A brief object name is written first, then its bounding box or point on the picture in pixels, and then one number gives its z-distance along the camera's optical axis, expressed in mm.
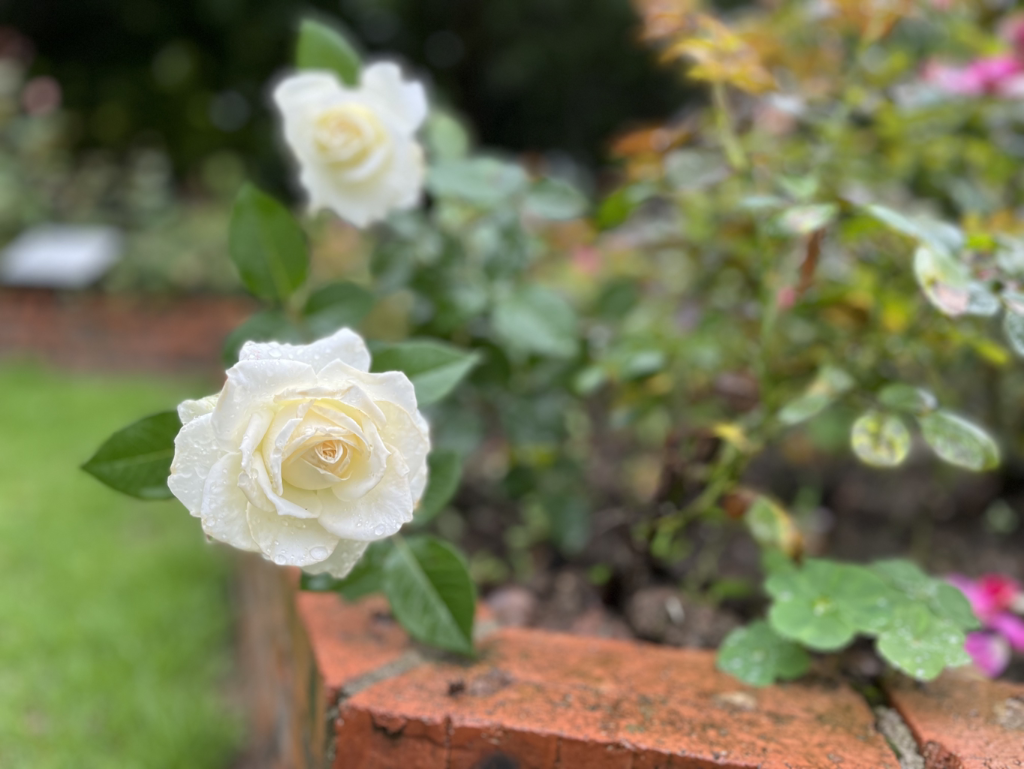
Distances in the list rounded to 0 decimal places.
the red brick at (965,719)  656
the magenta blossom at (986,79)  1162
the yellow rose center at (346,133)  814
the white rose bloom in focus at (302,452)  542
